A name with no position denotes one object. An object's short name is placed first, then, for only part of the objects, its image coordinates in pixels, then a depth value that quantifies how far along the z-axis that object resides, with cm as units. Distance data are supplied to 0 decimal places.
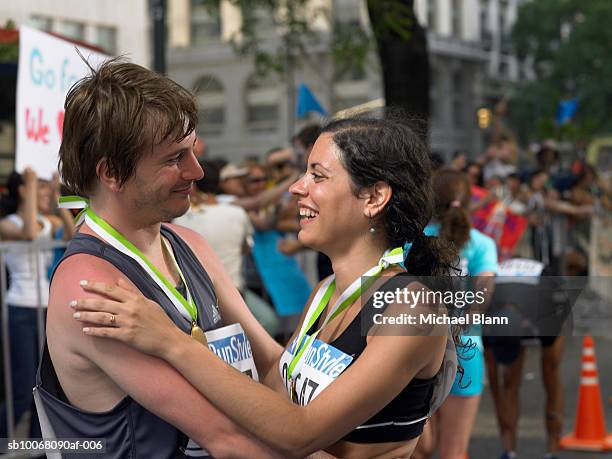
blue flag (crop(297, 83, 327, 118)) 1176
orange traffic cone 696
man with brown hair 219
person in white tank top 620
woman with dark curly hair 218
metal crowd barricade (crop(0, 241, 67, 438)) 603
